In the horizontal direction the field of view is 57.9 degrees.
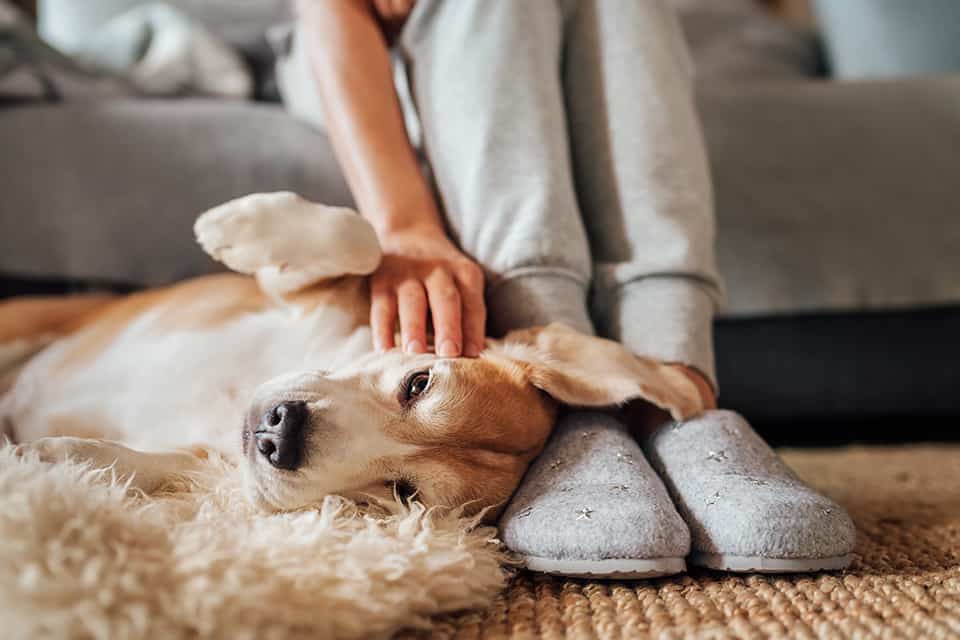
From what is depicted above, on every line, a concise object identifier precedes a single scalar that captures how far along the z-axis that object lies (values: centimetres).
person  104
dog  99
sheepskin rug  66
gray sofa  172
